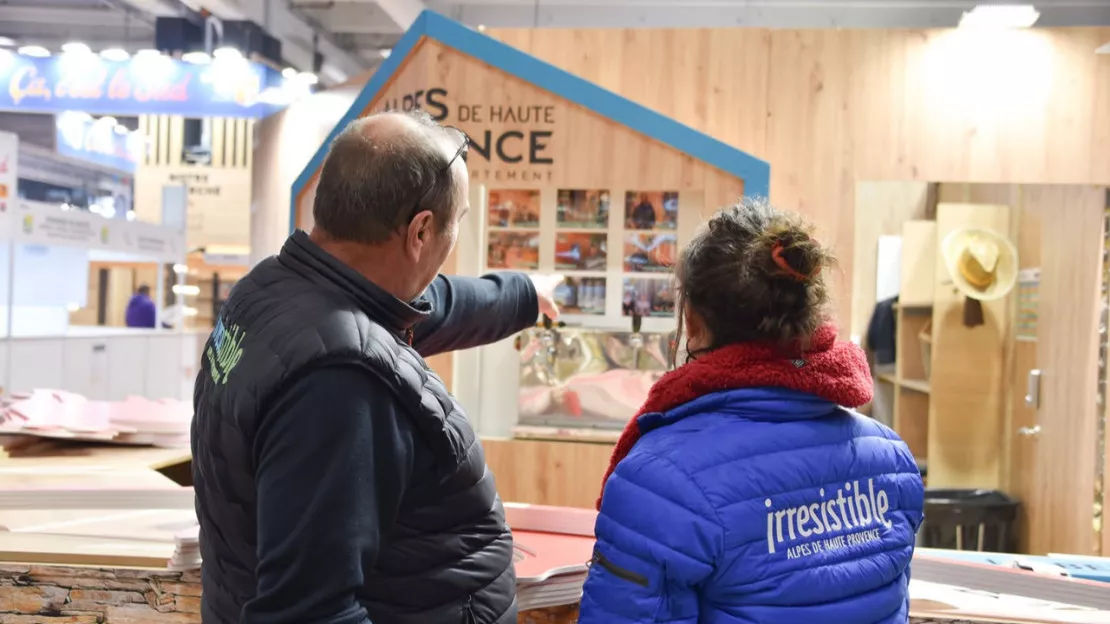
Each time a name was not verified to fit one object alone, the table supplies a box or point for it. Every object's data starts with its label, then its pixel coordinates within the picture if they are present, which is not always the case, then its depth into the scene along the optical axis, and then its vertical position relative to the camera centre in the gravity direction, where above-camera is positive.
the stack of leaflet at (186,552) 1.93 -0.55
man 1.05 -0.17
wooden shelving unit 5.48 -0.18
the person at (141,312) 10.08 -0.31
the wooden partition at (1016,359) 5.05 -0.27
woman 1.16 -0.22
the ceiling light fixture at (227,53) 8.15 +2.01
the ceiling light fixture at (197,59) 8.24 +1.99
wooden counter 1.98 -0.66
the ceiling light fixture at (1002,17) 5.05 +1.60
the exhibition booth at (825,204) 3.85 +0.48
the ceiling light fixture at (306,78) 8.80 +1.98
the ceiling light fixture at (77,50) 8.45 +2.09
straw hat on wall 5.36 +0.27
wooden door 5.02 -0.35
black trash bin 5.21 -1.18
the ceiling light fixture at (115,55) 8.37 +2.02
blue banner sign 8.16 +1.74
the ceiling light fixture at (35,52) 8.52 +2.07
